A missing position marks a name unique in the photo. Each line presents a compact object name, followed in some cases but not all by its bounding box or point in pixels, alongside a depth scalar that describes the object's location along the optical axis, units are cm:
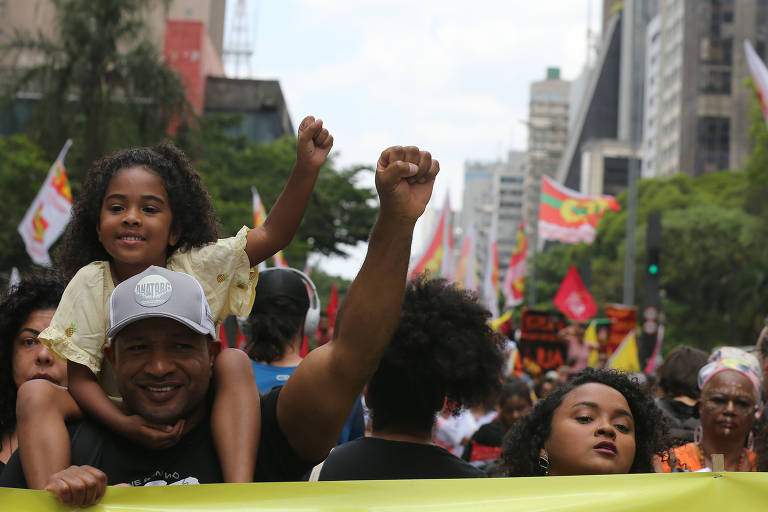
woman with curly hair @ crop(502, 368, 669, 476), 331
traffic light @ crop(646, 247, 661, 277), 1975
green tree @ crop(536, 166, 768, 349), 4578
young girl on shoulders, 260
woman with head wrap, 472
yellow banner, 242
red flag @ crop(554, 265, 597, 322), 2288
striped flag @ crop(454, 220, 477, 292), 2522
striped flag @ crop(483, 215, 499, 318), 2470
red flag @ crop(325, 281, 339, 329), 1515
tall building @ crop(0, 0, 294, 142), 5941
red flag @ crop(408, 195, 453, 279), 2361
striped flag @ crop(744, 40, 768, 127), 1280
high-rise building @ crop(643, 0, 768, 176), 8206
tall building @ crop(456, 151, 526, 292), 18812
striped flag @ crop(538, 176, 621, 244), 3052
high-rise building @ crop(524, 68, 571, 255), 15625
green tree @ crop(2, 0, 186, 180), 2305
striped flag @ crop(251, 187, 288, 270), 1205
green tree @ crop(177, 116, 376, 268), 3350
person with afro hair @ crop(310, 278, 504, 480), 335
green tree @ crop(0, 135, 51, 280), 2656
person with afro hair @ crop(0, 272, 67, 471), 377
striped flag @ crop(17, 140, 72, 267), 1458
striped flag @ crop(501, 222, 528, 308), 2619
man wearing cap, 234
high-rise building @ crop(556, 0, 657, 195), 11806
